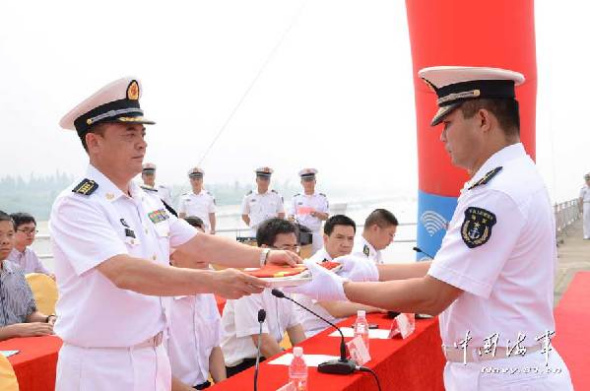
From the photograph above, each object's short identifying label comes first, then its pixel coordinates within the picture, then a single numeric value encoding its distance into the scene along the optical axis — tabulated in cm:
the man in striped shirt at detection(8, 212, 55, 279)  477
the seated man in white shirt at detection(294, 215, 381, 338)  325
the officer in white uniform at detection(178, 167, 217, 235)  817
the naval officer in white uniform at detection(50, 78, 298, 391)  159
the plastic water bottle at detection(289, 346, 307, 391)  183
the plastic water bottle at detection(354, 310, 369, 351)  231
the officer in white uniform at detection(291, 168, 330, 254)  752
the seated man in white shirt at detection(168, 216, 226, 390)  261
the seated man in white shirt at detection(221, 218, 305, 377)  288
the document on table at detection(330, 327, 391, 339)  264
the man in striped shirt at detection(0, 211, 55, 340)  321
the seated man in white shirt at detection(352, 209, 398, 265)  395
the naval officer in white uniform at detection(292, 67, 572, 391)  143
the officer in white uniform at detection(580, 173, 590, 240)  1214
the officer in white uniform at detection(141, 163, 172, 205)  790
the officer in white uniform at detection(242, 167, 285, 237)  782
